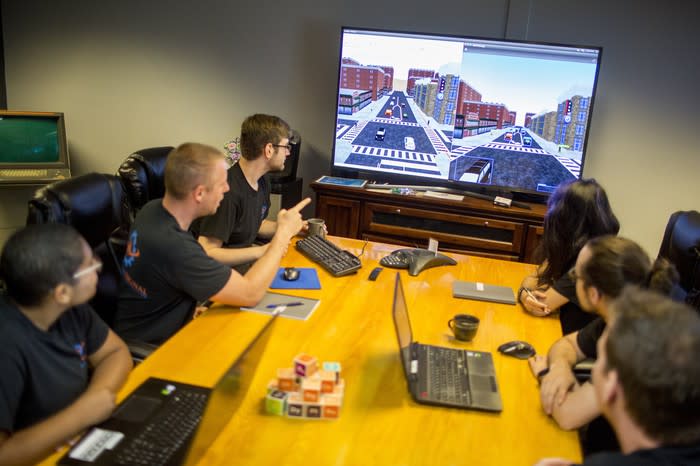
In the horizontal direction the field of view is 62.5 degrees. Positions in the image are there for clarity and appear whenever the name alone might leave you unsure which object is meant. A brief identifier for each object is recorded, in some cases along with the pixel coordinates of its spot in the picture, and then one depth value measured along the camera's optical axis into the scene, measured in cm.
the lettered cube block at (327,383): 141
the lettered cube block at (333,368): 145
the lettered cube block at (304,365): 142
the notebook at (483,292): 223
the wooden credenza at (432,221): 378
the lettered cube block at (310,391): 138
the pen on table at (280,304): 196
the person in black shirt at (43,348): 121
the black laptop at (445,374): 150
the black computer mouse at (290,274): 221
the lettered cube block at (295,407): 138
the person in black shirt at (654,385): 94
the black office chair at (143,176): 235
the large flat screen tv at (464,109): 376
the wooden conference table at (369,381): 129
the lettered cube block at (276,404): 138
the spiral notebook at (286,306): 192
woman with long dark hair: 217
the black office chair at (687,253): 227
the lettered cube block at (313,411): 138
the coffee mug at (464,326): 183
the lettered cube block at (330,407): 138
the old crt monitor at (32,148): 414
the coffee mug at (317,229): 270
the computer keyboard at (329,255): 236
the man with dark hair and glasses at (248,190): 246
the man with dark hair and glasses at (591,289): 145
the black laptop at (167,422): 116
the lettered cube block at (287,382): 141
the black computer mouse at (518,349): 180
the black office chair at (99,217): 175
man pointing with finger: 184
